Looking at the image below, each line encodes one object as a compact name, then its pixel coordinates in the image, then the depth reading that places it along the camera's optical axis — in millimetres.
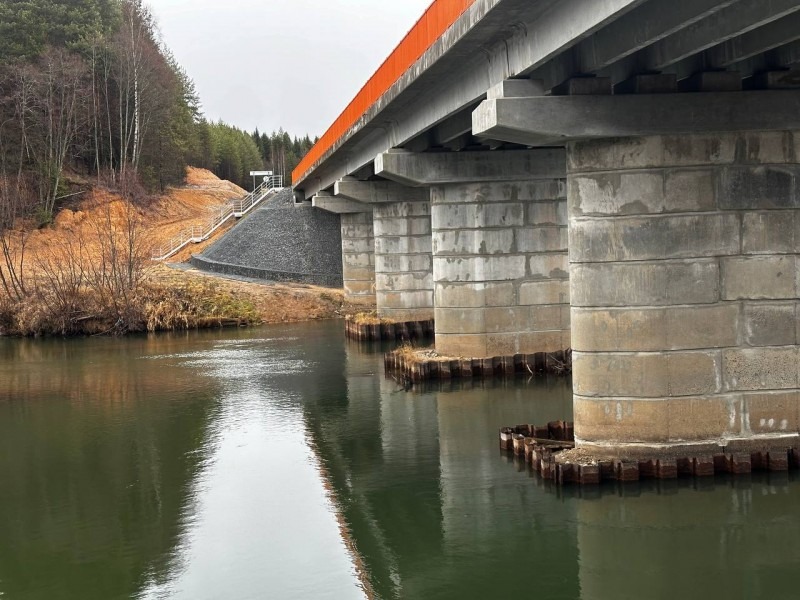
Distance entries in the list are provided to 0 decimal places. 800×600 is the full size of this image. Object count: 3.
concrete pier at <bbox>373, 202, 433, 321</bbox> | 40375
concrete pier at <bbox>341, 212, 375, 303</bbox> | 52188
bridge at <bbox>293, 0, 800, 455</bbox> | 16297
